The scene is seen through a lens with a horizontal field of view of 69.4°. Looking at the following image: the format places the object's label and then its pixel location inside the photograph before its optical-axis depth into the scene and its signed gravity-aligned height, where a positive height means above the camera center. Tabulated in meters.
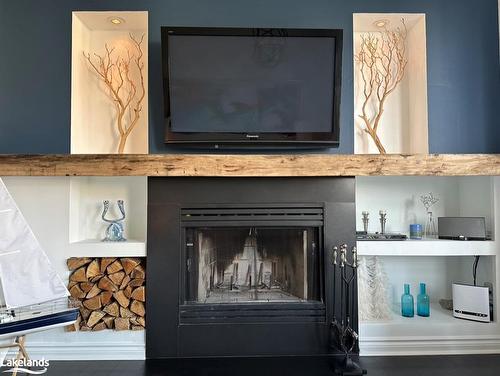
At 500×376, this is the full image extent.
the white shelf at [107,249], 2.20 -0.31
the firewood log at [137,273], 2.21 -0.46
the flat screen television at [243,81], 2.31 +0.75
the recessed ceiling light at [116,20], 2.53 +1.27
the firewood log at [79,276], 2.19 -0.47
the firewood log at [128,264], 2.21 -0.40
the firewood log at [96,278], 2.21 -0.48
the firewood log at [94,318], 2.20 -0.73
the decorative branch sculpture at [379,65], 2.68 +1.00
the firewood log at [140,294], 2.20 -0.58
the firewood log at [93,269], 2.20 -0.43
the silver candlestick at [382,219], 2.56 -0.15
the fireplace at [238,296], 2.20 -0.42
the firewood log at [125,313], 2.21 -0.70
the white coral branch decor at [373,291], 2.40 -0.63
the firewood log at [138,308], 2.20 -0.66
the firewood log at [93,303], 2.20 -0.63
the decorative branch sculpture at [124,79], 2.60 +0.87
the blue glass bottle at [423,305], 2.43 -0.73
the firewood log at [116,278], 2.21 -0.48
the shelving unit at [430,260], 2.28 -0.46
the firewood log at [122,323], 2.20 -0.76
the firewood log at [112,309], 2.21 -0.67
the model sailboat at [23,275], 1.96 -0.42
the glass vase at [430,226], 2.68 -0.21
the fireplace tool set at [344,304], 2.12 -0.65
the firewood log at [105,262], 2.21 -0.39
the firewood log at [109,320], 2.22 -0.74
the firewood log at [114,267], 2.20 -0.42
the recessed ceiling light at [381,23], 2.60 +1.27
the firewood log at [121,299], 2.21 -0.61
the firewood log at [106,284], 2.20 -0.52
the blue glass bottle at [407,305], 2.44 -0.73
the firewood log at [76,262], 2.20 -0.38
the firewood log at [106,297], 2.20 -0.60
